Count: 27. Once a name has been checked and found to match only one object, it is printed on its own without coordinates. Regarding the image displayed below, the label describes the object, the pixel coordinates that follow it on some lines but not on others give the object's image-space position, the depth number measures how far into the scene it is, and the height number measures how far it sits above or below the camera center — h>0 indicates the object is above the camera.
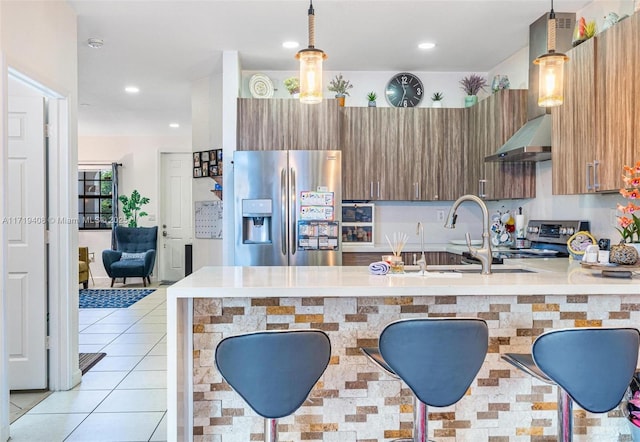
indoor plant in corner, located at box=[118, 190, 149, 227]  8.43 +0.22
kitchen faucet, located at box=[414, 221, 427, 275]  2.34 -0.23
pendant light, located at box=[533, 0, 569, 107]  2.26 +0.67
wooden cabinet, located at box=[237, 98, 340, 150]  4.48 +0.86
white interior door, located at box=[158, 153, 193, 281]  8.61 +0.09
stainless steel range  3.60 -0.19
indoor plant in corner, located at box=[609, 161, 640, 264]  2.25 -0.13
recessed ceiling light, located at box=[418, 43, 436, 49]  4.24 +1.52
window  8.72 +0.26
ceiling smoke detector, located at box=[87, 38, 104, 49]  4.10 +1.51
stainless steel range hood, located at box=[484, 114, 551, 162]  3.49 +0.55
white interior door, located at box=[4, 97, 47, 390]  3.24 -0.21
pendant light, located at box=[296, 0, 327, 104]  2.19 +0.67
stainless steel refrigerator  4.11 +0.11
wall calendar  5.47 -0.01
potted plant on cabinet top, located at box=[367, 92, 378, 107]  4.87 +1.21
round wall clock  5.05 +1.32
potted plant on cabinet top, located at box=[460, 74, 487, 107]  4.89 +1.32
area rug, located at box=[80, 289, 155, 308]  6.32 -1.12
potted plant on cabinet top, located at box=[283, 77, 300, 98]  4.58 +1.26
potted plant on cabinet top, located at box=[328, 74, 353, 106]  4.73 +1.29
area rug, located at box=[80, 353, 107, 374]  3.73 -1.16
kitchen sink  2.65 -0.31
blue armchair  7.82 -0.60
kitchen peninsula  2.19 -0.69
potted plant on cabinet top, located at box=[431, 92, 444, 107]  4.94 +1.21
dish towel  2.29 -0.24
